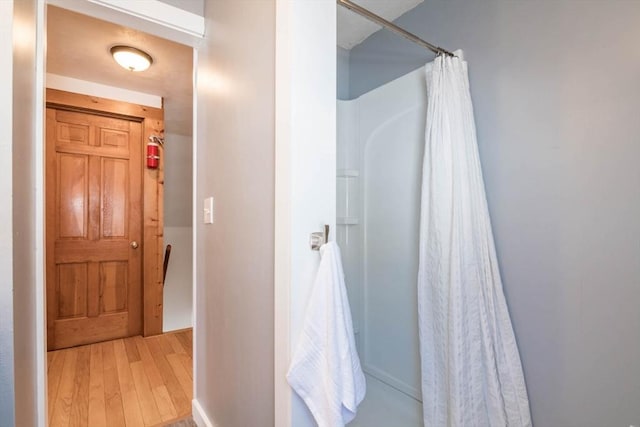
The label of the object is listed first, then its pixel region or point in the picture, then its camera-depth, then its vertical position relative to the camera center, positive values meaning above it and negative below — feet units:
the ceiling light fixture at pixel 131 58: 6.60 +3.57
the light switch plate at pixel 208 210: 4.65 +0.04
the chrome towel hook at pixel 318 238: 2.86 -0.25
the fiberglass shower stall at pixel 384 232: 5.72 -0.42
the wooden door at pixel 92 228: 8.13 -0.45
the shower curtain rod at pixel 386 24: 3.78 +2.71
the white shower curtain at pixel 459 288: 4.15 -1.13
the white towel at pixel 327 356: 2.65 -1.31
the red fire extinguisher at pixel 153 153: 9.12 +1.84
